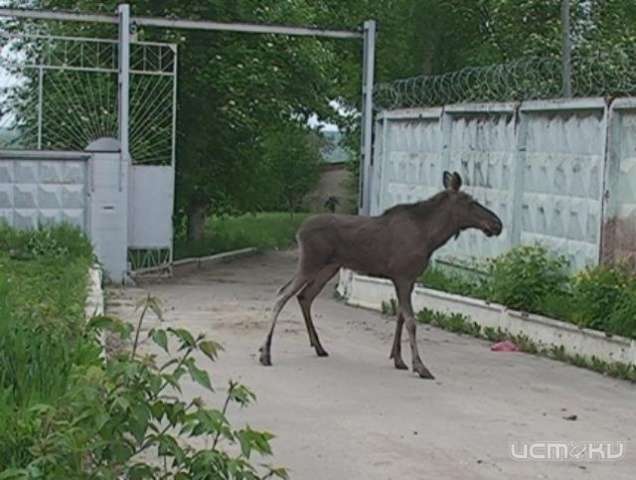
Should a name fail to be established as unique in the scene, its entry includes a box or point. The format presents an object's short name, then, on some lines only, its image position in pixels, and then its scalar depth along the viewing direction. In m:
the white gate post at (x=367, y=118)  18.28
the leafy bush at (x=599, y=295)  10.74
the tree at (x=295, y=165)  36.66
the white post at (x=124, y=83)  18.19
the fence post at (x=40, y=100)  19.11
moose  10.66
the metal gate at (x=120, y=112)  18.39
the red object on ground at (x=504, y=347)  11.77
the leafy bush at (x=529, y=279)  12.17
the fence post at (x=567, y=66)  12.92
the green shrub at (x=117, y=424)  4.29
